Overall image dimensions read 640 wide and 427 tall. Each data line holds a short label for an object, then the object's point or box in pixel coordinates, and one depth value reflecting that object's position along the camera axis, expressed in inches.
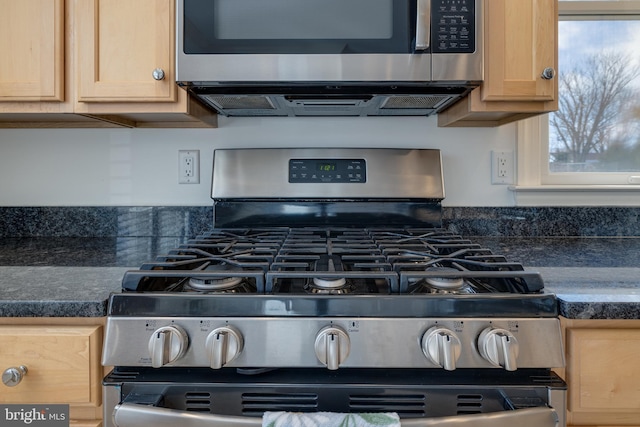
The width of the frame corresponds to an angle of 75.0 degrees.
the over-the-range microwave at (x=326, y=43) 40.6
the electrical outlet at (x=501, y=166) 54.8
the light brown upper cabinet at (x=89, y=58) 41.8
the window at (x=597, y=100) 55.5
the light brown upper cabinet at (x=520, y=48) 41.4
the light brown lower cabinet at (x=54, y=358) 28.9
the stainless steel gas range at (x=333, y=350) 26.6
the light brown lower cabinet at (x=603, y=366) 28.4
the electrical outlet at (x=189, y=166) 55.0
